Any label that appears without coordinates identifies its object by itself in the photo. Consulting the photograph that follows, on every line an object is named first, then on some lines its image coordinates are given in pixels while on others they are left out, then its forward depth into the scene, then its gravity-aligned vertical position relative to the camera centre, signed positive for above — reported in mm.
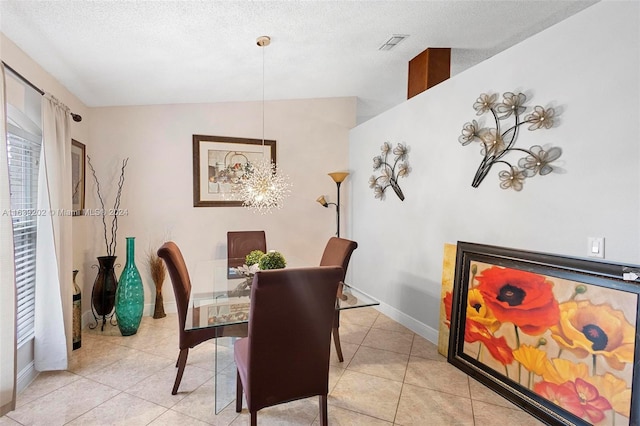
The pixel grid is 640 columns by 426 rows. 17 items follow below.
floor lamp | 4180 +68
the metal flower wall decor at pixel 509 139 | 2068 +456
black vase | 3275 -983
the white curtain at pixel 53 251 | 2373 -453
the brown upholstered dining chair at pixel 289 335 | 1521 -711
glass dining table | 1885 -737
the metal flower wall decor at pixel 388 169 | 3432 +313
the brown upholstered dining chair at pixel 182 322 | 2119 -879
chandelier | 2896 +75
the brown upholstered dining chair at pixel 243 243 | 3695 -567
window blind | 2332 -164
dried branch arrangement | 3576 -254
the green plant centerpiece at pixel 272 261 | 2430 -509
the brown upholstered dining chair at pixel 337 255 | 2709 -538
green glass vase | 3191 -1059
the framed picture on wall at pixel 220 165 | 3904 +363
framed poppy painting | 1648 -821
